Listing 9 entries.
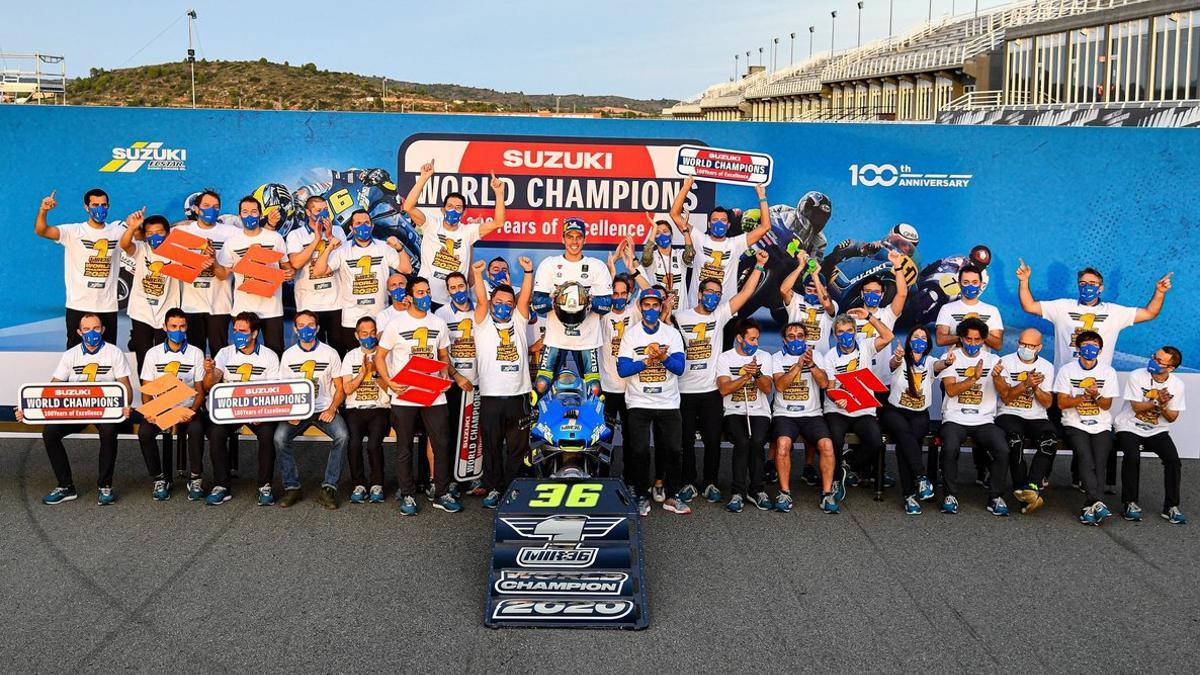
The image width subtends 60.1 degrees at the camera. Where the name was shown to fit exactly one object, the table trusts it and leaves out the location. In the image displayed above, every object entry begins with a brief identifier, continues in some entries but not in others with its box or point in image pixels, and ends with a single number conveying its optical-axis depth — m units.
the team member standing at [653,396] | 8.55
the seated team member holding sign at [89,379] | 8.64
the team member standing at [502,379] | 8.62
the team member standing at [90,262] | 9.46
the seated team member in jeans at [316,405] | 8.70
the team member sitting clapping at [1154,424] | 8.67
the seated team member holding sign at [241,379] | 8.70
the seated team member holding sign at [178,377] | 8.76
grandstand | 33.66
